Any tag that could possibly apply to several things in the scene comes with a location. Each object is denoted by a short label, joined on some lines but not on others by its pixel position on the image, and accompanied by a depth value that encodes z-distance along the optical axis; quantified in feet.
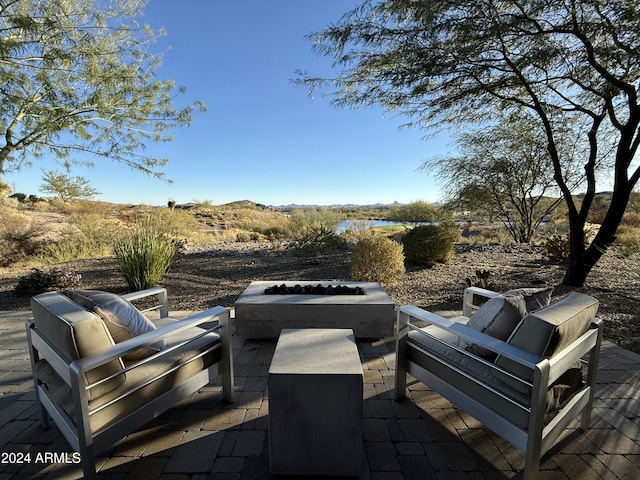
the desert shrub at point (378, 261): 15.93
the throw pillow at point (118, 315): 4.96
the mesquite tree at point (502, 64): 11.72
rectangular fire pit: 9.55
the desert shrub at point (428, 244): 20.15
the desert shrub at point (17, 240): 25.22
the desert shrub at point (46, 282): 15.20
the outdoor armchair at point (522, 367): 4.12
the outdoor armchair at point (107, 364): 4.09
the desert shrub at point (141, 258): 15.02
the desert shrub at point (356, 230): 30.28
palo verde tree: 16.21
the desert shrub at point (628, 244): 13.50
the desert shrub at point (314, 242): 22.18
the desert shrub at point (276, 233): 38.88
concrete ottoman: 4.46
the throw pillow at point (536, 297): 5.43
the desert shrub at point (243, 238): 39.84
